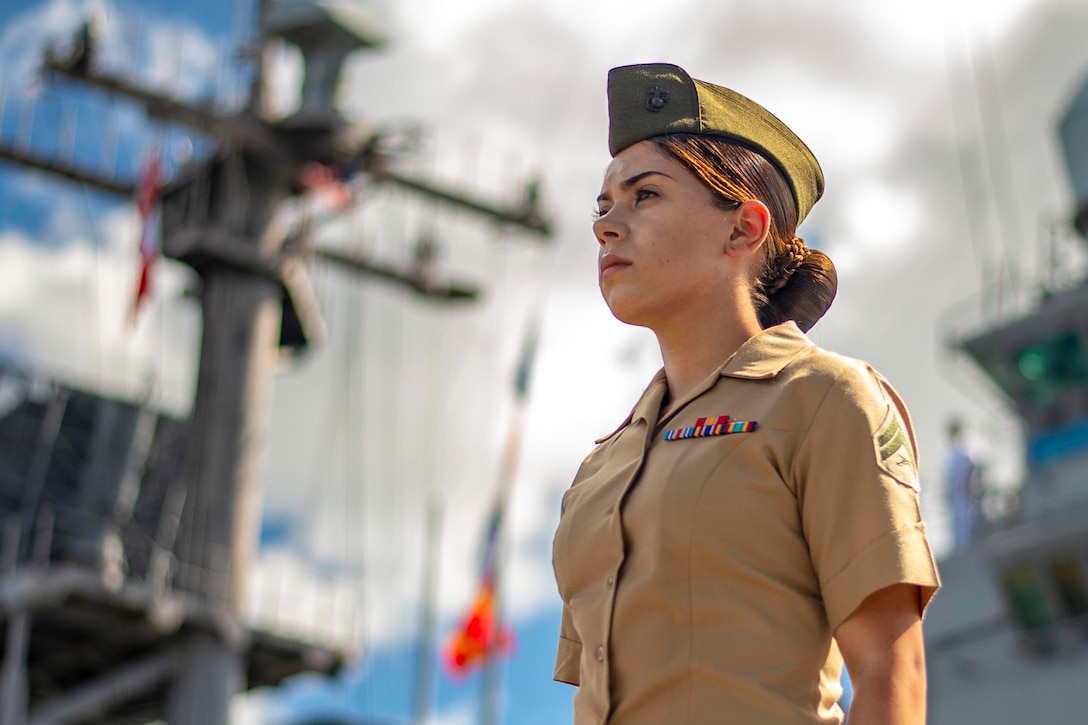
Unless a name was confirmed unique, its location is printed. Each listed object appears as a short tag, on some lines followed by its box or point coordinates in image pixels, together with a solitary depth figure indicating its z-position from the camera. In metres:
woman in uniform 1.83
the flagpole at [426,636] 20.17
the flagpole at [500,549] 18.11
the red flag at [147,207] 21.56
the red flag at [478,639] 18.69
